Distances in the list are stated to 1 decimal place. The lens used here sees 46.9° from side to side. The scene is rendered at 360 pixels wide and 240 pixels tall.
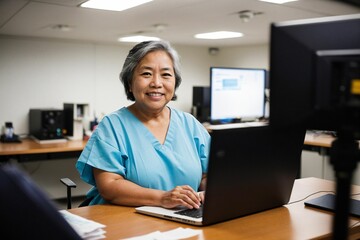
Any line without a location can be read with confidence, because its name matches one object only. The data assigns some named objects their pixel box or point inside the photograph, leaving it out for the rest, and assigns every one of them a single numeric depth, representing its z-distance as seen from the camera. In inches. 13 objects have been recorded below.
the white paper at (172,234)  52.2
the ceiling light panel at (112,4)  113.0
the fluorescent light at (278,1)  114.0
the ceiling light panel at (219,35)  181.7
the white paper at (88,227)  53.1
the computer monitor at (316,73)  31.8
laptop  52.2
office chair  90.3
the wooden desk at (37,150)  148.4
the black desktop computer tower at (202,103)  215.5
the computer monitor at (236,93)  169.5
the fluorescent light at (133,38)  188.5
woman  68.7
